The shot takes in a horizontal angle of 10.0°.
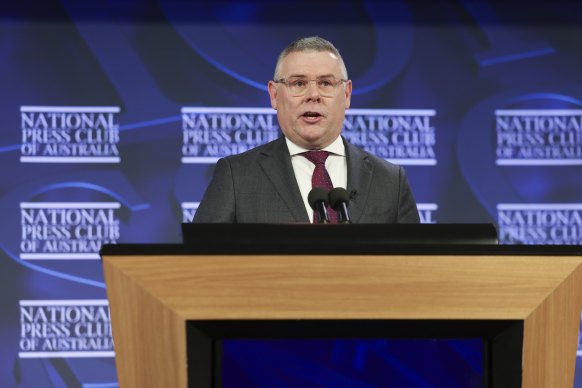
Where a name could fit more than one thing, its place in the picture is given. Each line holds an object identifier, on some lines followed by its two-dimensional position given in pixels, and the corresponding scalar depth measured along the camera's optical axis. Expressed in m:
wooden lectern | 5.75
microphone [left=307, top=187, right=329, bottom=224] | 6.00
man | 6.42
